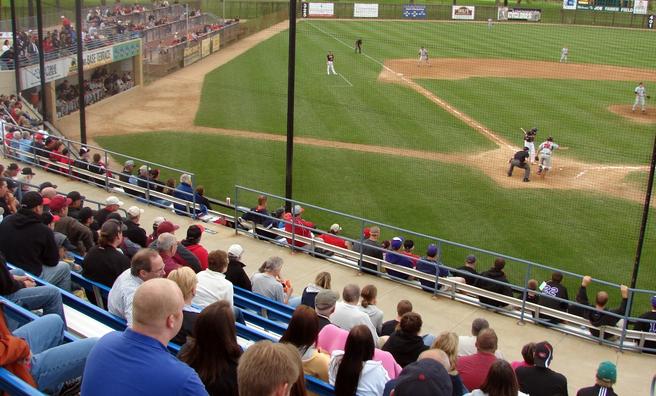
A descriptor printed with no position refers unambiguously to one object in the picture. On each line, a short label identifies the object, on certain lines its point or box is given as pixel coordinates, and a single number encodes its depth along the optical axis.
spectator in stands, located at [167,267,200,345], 4.74
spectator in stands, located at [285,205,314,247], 11.68
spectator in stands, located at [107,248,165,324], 5.41
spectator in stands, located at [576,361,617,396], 5.66
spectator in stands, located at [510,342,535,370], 6.00
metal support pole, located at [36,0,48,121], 19.47
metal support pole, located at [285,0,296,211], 12.83
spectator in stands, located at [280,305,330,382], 4.77
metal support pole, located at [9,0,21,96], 21.39
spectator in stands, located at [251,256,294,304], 7.93
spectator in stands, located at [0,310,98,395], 3.81
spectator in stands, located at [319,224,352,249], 11.91
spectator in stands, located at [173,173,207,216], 13.34
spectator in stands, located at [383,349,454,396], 4.06
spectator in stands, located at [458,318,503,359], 6.40
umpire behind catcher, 19.55
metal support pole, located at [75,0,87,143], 17.47
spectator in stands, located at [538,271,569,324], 9.63
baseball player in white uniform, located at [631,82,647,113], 27.33
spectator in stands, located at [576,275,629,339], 8.92
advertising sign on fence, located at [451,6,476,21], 59.88
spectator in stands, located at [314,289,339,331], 6.16
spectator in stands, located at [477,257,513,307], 9.87
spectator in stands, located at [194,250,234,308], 6.30
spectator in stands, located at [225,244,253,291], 8.12
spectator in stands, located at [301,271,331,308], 7.18
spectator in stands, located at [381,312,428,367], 5.95
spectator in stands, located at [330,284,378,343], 6.41
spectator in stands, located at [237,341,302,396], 2.92
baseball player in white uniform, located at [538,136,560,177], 19.92
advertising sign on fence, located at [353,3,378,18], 59.06
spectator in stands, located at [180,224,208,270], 8.86
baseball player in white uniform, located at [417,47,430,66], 37.87
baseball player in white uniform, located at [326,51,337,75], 34.38
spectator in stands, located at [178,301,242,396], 3.97
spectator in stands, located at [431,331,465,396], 5.12
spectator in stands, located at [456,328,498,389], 5.72
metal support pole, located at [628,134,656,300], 10.06
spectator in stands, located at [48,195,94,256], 8.53
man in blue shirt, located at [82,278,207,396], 2.99
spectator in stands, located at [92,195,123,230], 10.14
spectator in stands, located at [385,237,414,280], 10.64
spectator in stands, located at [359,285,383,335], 6.94
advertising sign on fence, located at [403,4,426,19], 59.87
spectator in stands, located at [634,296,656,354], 8.71
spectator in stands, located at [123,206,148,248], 8.96
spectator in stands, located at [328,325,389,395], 4.73
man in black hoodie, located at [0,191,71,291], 6.57
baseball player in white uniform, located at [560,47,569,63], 39.50
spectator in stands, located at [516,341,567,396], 5.80
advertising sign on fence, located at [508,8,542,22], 60.56
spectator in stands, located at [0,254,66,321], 5.14
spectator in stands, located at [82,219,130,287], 6.67
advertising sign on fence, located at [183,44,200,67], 37.34
